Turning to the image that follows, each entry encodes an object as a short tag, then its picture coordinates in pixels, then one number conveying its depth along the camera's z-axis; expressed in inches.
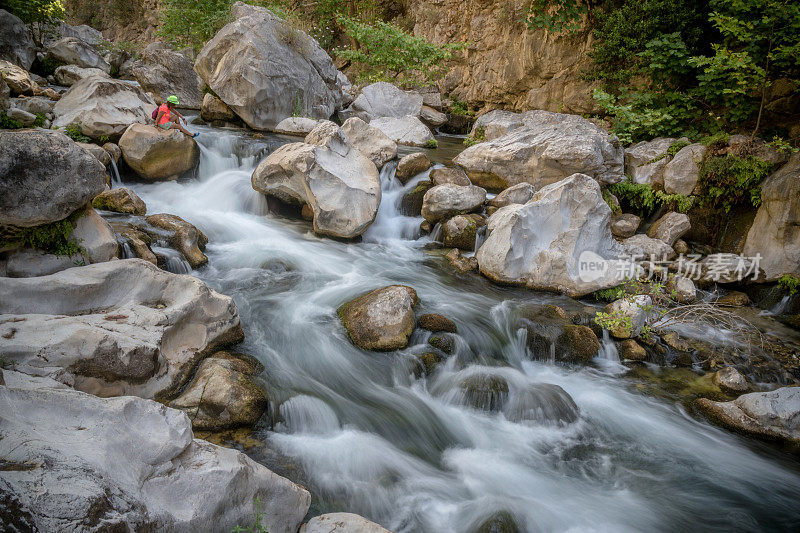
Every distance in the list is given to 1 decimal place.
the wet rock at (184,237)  222.8
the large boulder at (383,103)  585.6
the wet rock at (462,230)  293.7
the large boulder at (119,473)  61.6
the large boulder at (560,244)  250.2
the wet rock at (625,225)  305.9
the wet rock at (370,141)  361.2
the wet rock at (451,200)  306.7
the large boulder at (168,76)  478.3
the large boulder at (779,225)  261.0
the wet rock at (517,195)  312.5
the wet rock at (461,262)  271.4
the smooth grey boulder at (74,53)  489.1
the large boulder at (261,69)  423.2
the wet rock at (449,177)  328.5
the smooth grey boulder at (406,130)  500.7
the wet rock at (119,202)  241.9
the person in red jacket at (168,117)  312.7
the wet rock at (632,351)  209.5
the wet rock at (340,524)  90.1
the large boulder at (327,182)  275.7
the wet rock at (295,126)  446.0
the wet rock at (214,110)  436.5
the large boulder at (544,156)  309.7
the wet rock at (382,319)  186.1
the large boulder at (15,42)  420.5
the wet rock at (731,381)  193.0
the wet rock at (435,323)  197.9
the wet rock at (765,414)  164.6
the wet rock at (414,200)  330.0
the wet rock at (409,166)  349.7
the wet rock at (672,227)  293.3
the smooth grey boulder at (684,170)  306.5
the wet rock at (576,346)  206.5
